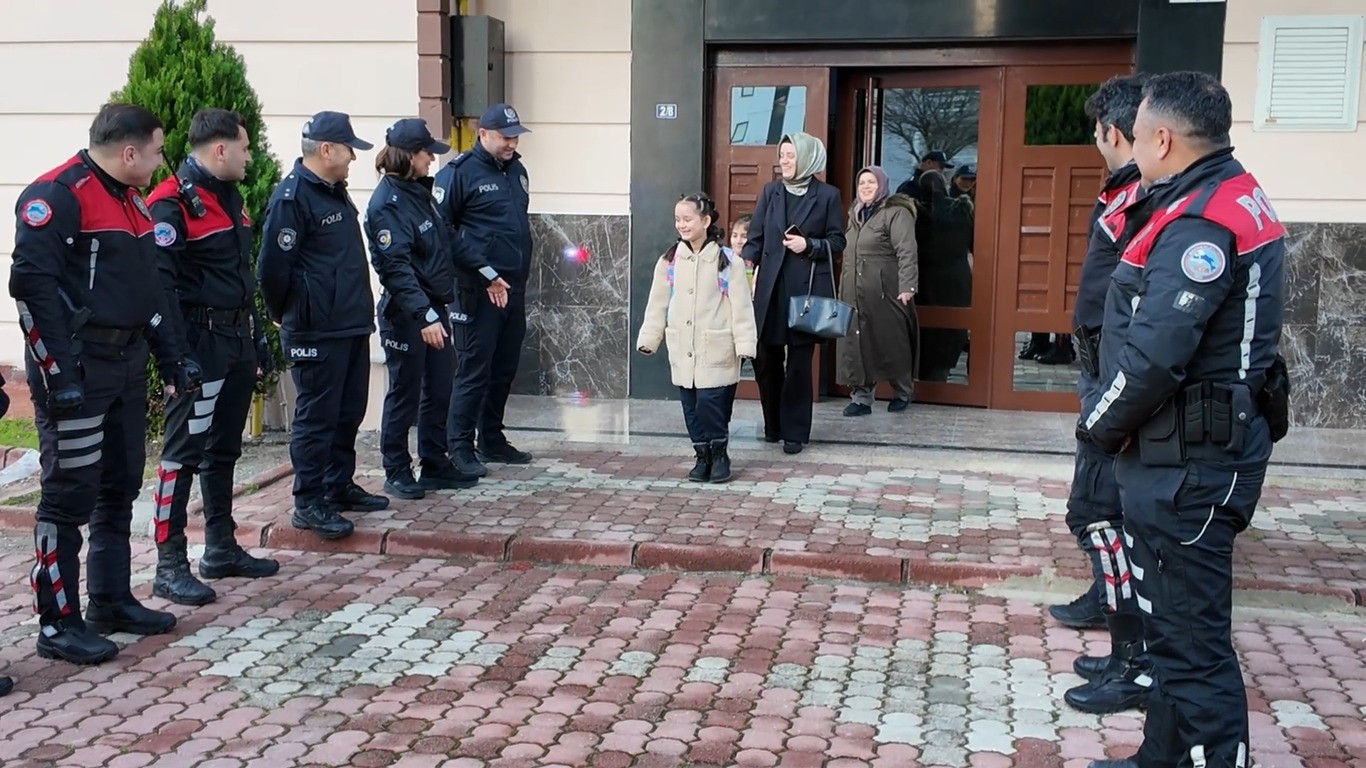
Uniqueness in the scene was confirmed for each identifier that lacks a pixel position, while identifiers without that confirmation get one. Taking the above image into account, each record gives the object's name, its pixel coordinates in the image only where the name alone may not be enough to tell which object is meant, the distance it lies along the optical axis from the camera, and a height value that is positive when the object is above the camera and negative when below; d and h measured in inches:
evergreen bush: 314.3 +26.5
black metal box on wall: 367.6 +36.1
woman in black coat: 324.2 -13.0
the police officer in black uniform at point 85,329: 185.2 -18.5
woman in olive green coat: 375.2 -26.3
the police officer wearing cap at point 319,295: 243.4 -17.4
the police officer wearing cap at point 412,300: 264.8 -19.5
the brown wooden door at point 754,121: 384.8 +23.2
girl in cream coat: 294.4 -25.9
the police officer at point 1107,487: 178.5 -38.2
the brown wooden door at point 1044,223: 373.1 -4.3
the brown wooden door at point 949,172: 382.6 +10.5
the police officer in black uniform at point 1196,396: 139.2 -19.2
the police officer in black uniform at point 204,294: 219.5 -15.8
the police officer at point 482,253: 295.4 -11.5
